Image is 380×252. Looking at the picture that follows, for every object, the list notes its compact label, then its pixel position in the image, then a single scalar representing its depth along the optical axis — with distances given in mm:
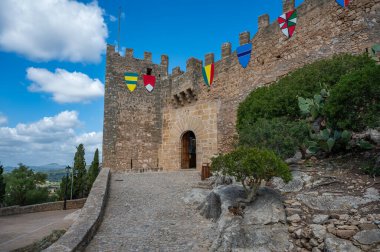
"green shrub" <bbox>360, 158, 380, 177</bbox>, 4535
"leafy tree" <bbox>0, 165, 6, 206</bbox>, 16453
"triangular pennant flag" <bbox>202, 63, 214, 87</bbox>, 13250
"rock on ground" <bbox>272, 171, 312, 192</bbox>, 4952
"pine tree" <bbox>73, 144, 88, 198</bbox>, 19625
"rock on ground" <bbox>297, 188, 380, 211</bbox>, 3908
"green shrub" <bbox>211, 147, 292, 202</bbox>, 4367
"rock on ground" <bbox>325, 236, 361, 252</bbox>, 3198
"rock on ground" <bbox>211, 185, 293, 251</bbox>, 3896
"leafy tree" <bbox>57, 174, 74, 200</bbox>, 19822
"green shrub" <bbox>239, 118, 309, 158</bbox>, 6441
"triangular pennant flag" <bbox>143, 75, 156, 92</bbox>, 16031
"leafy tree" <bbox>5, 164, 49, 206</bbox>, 19125
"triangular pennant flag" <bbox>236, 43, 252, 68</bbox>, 11500
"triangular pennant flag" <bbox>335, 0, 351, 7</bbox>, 8262
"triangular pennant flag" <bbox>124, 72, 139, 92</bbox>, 15547
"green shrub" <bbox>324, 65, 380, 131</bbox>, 4703
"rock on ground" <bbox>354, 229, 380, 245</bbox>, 3152
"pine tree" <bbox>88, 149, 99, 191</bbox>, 19298
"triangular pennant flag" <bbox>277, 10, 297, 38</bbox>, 9797
